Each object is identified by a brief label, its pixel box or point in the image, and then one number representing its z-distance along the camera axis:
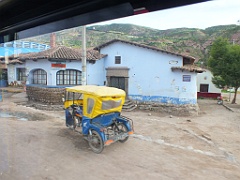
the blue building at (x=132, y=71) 15.52
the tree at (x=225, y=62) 19.08
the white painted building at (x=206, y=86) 25.77
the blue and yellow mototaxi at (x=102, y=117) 7.01
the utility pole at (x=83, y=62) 12.39
